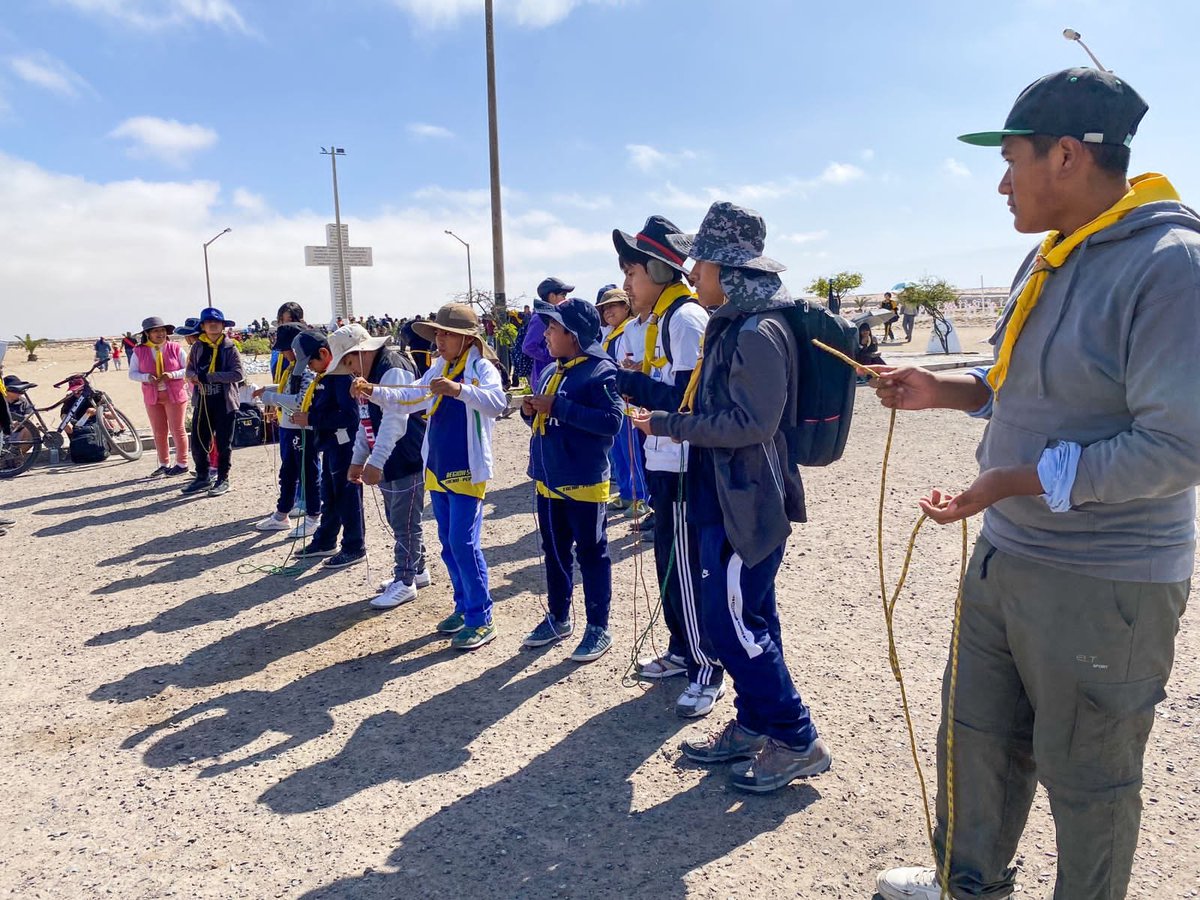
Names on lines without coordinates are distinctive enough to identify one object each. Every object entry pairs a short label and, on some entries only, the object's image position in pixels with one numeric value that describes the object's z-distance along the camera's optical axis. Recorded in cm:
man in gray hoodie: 171
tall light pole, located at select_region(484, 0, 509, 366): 1892
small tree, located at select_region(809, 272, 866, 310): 4483
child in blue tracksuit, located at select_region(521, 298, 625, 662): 424
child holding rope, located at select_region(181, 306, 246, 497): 886
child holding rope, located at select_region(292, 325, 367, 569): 605
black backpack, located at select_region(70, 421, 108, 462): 1126
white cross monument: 2809
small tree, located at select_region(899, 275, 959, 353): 3834
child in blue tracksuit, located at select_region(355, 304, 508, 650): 458
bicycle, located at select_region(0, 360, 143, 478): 1088
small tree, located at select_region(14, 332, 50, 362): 4228
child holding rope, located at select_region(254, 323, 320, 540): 686
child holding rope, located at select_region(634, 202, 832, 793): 292
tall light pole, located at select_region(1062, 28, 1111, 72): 867
